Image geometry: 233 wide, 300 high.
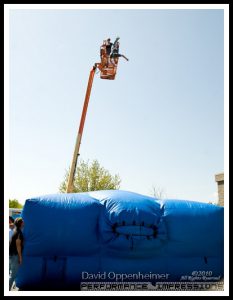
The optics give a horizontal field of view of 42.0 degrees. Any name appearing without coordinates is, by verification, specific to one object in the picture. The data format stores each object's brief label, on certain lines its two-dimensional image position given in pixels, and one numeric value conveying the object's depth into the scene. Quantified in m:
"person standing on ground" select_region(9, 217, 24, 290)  6.01
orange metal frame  11.20
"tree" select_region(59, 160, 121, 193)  27.12
